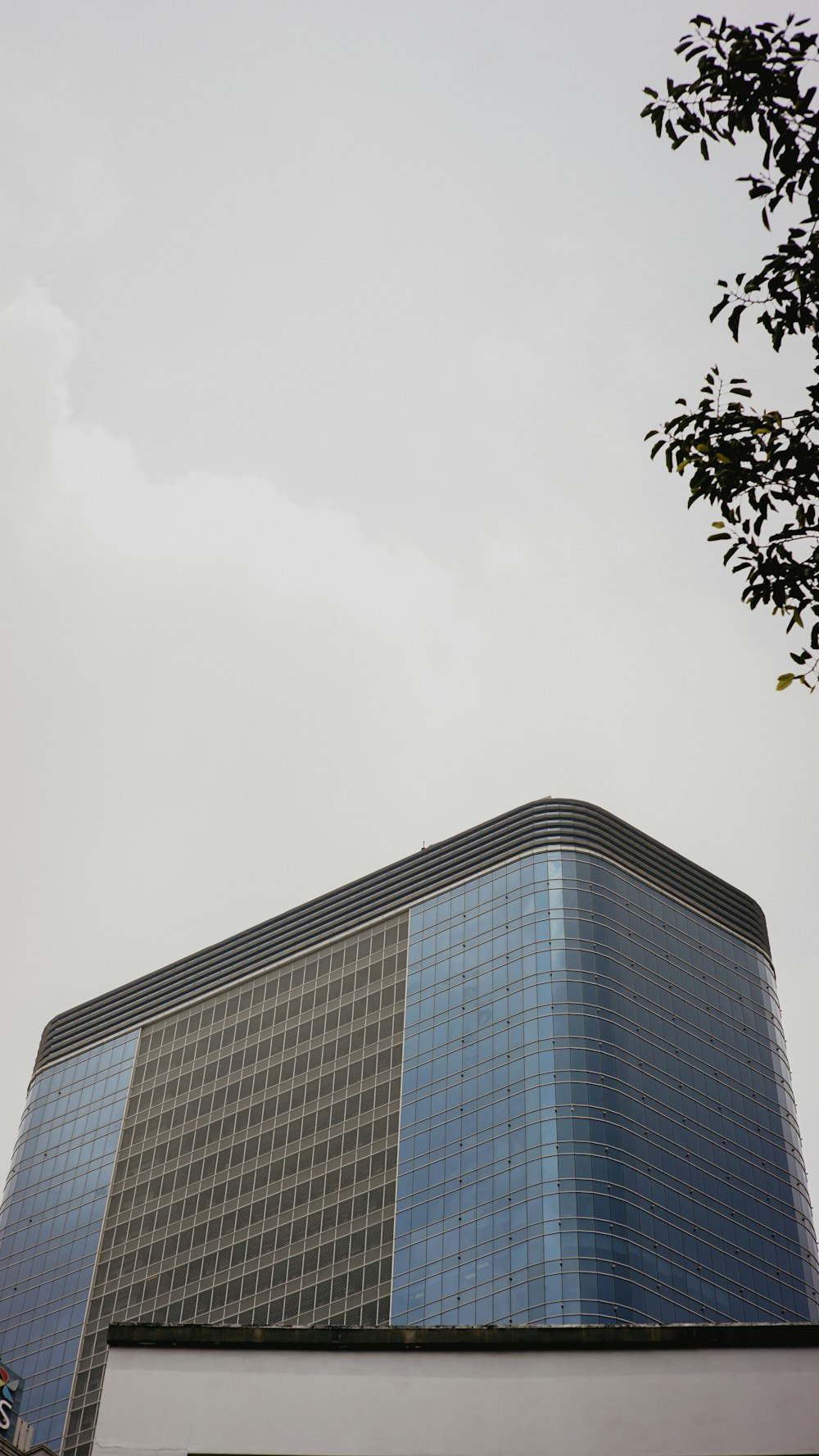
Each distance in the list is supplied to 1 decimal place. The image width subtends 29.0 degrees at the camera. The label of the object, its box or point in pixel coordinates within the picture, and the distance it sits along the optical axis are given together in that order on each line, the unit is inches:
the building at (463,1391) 860.6
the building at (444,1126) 4653.1
